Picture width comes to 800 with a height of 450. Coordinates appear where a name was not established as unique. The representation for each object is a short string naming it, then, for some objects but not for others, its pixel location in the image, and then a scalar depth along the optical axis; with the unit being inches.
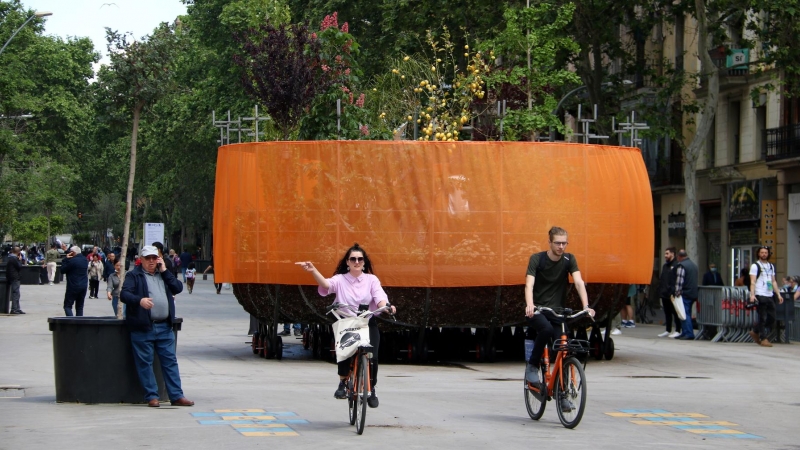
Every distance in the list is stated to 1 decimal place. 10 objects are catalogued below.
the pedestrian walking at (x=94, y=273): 1808.6
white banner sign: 2594.7
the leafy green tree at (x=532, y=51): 1262.3
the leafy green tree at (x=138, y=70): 948.0
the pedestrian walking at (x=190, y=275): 2090.3
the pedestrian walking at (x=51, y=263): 2513.5
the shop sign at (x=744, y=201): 1610.5
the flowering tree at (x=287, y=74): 956.6
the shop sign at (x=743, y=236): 1622.8
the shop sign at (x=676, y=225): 1856.5
